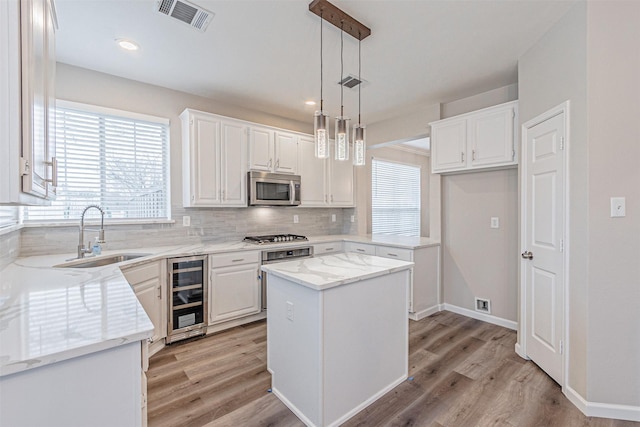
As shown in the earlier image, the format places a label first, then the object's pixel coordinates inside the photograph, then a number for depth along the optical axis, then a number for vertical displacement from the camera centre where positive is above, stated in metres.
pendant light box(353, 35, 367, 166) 2.05 +0.46
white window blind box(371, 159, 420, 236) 6.02 +0.26
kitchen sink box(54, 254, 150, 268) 2.33 -0.41
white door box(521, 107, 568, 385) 2.23 -0.23
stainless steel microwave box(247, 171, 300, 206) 3.71 +0.28
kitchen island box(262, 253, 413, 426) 1.82 -0.80
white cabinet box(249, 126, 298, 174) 3.77 +0.78
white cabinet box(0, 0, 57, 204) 0.91 +0.36
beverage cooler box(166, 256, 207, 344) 2.95 -0.85
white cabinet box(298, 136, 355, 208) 4.29 +0.47
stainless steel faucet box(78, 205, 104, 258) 2.54 -0.24
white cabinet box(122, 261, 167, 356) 2.58 -0.71
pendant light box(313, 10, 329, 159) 1.90 +0.49
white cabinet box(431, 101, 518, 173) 3.09 +0.77
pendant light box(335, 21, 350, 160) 1.97 +0.47
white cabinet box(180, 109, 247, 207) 3.33 +0.58
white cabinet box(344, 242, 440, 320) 3.63 -0.78
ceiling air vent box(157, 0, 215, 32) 2.05 +1.39
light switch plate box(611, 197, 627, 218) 1.92 +0.02
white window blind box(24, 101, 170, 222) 2.84 +0.48
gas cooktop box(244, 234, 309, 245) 3.76 -0.35
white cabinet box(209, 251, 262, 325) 3.19 -0.80
